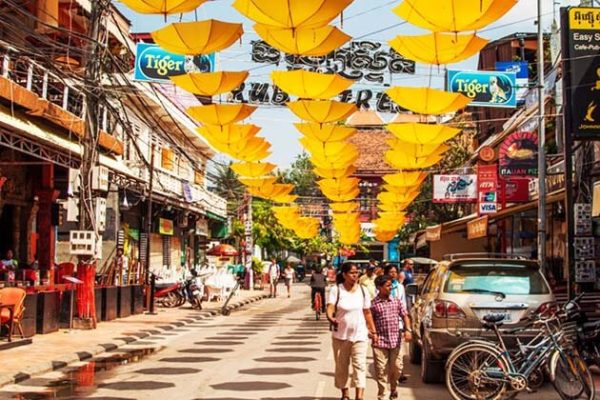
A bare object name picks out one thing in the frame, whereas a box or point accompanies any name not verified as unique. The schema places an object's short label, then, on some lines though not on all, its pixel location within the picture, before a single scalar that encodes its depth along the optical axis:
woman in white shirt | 9.03
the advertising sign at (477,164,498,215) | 28.66
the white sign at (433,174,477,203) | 32.94
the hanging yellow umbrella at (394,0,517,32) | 12.35
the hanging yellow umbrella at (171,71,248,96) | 15.42
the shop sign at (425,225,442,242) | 34.94
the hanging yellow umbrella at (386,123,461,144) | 18.27
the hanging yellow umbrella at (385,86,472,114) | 16.25
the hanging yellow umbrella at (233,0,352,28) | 12.02
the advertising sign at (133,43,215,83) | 21.39
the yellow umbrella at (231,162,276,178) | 22.78
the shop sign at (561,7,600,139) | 16.34
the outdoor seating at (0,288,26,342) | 15.05
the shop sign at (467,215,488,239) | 26.02
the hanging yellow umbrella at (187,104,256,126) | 17.25
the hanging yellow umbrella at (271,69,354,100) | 15.80
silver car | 10.40
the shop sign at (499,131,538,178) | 24.38
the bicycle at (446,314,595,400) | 8.87
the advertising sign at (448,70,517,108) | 22.25
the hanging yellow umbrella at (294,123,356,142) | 19.36
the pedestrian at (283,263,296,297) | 42.44
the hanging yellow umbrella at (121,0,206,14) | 12.07
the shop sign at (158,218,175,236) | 37.97
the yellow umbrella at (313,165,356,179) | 24.38
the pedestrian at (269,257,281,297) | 42.56
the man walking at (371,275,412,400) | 9.49
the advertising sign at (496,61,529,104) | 29.64
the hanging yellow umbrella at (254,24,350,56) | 13.34
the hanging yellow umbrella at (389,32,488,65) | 14.29
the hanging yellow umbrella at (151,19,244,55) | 13.55
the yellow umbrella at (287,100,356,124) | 17.27
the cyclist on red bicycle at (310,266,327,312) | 24.32
